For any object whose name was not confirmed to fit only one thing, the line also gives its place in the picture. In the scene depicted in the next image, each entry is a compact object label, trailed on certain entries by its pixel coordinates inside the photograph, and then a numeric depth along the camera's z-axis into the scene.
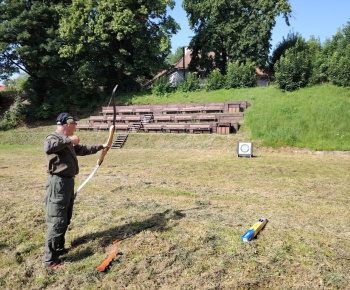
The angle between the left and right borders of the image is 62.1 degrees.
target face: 15.30
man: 4.21
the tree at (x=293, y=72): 23.83
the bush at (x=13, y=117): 28.64
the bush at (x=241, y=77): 27.80
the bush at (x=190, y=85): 29.97
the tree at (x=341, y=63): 22.19
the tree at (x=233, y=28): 33.56
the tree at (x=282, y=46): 37.25
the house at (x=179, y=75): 42.00
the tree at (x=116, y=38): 28.36
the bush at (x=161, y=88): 30.41
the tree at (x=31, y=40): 27.28
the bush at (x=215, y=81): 28.67
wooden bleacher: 21.05
